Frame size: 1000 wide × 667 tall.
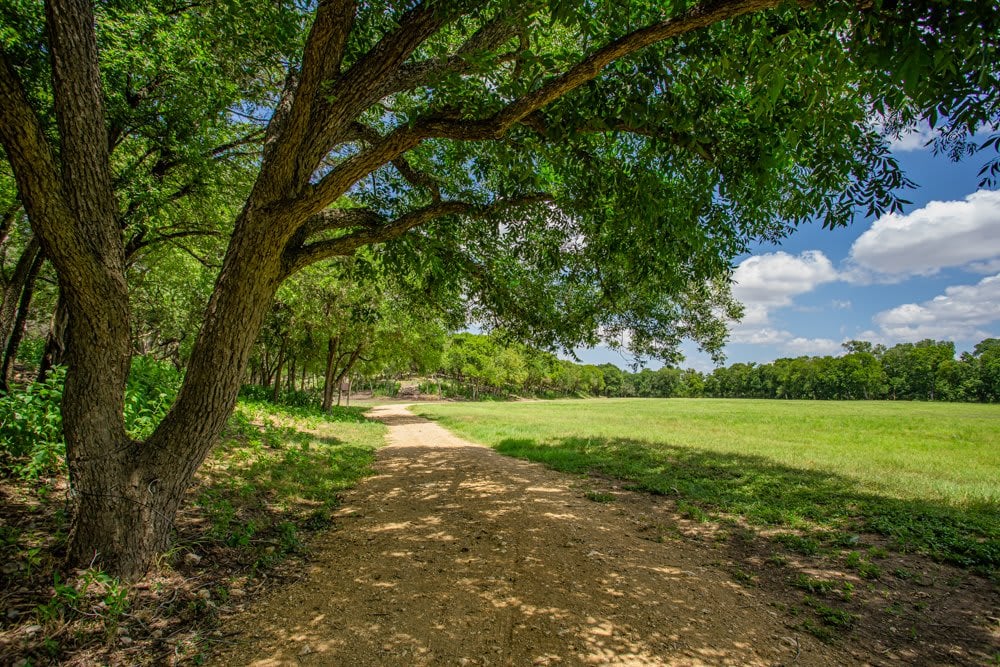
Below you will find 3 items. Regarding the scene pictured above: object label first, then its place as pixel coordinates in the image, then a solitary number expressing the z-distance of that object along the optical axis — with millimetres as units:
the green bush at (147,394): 6773
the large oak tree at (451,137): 3072
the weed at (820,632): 3662
